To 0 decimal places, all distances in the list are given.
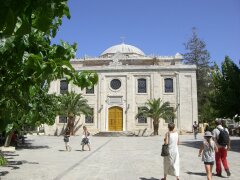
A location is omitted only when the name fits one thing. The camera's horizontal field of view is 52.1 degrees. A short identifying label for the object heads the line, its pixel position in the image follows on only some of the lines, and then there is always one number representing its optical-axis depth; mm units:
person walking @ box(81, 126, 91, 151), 13185
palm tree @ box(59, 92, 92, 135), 26502
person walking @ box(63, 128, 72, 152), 13174
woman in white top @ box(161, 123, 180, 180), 5962
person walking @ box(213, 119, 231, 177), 7005
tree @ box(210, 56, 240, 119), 15423
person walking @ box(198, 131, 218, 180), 6165
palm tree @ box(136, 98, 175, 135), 26020
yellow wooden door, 28038
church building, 27753
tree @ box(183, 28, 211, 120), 38064
